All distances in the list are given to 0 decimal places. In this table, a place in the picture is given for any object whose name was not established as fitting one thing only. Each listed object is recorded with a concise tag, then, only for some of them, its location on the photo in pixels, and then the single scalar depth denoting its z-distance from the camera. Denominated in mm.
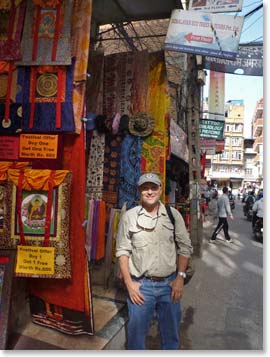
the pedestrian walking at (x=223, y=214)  9391
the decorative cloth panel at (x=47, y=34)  3141
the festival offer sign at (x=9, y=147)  3203
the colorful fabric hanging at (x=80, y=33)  3178
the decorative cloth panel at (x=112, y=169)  4738
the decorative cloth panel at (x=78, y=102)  3156
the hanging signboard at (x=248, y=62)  7173
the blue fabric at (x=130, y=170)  4664
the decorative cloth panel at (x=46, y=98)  3111
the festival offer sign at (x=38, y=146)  3162
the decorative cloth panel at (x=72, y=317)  3168
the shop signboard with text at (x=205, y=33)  4219
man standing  2295
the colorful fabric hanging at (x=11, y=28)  3172
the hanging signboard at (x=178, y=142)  6336
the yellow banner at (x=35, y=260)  2998
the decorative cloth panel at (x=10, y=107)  3170
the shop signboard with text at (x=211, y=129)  11484
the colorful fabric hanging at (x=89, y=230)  4414
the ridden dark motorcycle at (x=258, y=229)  9840
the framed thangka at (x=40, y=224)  2982
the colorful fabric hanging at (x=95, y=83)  4781
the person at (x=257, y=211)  10113
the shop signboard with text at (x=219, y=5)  4227
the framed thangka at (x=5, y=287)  2813
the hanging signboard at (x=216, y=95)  10594
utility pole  7266
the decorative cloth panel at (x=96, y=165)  4734
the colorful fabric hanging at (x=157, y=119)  4688
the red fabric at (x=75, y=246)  3158
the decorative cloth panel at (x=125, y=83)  4809
